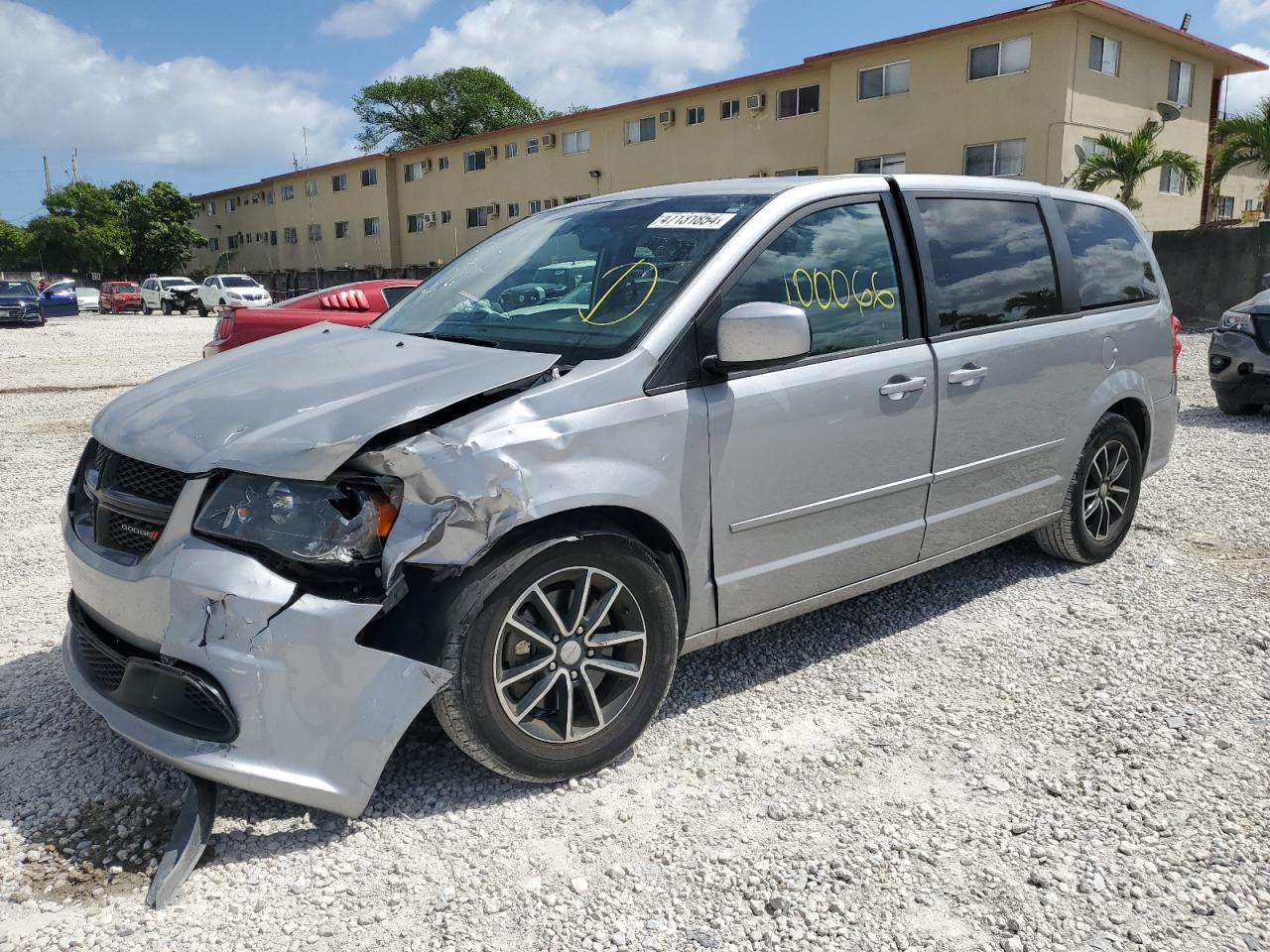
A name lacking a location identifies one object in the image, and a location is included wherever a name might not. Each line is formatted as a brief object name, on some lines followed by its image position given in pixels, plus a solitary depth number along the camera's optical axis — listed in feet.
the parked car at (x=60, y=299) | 110.83
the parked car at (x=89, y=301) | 138.62
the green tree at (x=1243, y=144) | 74.02
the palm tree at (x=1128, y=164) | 70.28
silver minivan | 8.37
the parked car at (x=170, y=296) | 128.16
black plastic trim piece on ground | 8.07
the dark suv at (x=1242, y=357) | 29.14
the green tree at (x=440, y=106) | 209.26
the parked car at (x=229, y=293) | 114.21
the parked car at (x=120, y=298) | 129.59
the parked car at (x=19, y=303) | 90.84
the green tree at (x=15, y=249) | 255.29
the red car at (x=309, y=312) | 30.91
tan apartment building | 76.38
